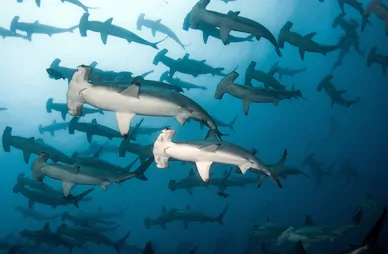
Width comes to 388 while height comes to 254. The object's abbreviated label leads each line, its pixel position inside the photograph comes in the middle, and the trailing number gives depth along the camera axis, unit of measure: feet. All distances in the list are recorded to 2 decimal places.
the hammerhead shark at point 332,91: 51.09
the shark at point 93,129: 40.40
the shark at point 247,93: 22.22
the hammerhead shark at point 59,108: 49.31
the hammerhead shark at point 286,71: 73.42
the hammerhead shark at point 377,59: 53.21
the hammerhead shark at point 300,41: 34.47
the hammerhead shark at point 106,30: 42.50
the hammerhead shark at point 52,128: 83.41
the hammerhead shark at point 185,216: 43.37
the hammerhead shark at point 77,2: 52.31
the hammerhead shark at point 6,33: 52.60
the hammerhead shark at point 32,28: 51.52
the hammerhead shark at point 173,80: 49.50
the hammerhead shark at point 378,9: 31.24
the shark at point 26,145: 35.27
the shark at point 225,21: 26.91
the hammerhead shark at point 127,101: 14.48
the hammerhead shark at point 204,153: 15.23
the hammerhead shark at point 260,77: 34.76
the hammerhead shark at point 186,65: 41.45
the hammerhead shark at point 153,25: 62.90
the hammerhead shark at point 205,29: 32.60
